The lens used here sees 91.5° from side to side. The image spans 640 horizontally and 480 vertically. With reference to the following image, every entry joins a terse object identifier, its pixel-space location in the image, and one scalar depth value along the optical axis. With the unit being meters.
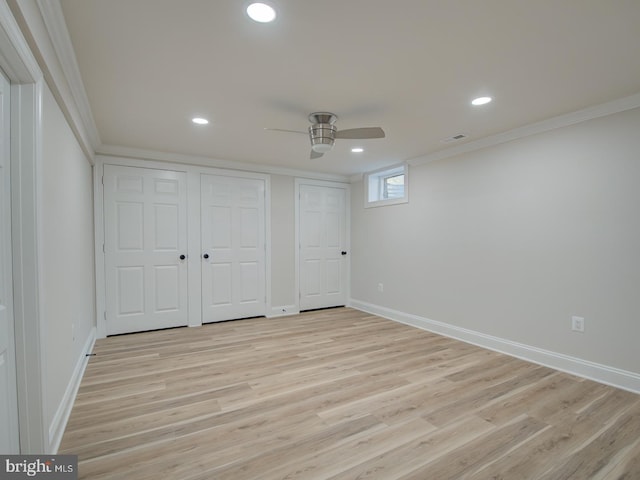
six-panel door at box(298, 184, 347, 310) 5.20
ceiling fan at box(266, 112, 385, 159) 2.59
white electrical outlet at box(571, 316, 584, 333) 2.75
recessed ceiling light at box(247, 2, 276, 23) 1.49
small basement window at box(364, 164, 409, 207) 4.74
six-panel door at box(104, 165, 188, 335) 3.86
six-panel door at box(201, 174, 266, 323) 4.42
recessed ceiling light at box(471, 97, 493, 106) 2.47
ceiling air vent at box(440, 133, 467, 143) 3.36
